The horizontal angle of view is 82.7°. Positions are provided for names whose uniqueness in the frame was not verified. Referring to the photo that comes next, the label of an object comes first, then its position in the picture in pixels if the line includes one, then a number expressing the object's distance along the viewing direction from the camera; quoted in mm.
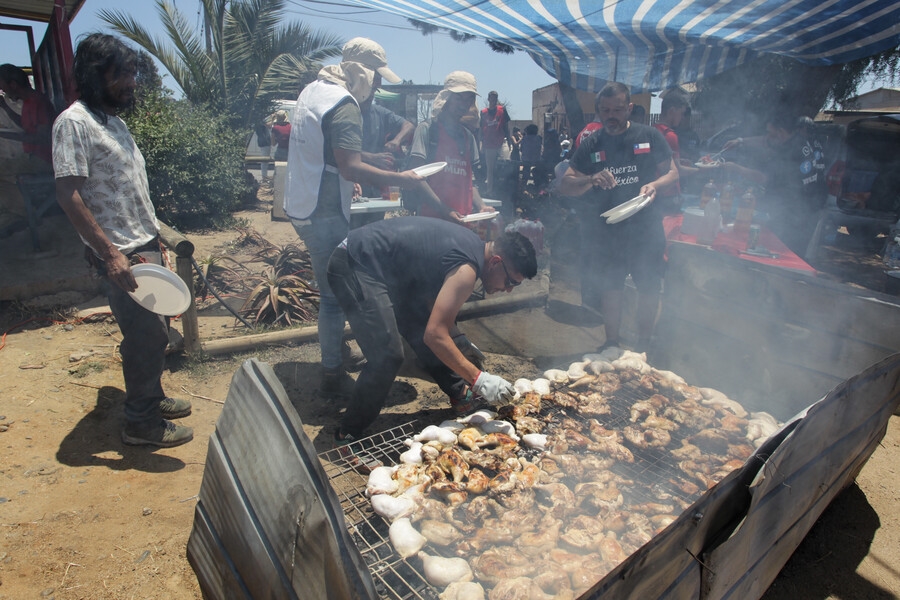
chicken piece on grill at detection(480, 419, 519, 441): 2947
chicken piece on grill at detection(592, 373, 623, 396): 3518
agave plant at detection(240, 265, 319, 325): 5457
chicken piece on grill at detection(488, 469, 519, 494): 2508
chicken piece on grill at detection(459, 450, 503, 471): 2652
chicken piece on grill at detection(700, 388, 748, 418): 3363
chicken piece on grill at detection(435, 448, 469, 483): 2564
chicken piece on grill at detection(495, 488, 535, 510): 2443
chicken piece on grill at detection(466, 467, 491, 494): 2488
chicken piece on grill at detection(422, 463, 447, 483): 2537
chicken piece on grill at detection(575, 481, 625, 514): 2471
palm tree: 11516
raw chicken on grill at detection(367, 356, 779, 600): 2117
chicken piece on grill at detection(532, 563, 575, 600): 1961
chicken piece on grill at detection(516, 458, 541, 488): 2574
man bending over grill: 2939
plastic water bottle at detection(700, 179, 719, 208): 5316
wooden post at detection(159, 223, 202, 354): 4125
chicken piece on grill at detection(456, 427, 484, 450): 2779
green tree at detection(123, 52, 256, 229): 8922
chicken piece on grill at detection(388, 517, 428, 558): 2145
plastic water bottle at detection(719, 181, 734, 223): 5312
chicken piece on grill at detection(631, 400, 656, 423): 3229
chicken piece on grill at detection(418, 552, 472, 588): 2021
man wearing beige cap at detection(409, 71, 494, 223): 5016
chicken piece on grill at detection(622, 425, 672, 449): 2977
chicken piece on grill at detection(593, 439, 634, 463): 2838
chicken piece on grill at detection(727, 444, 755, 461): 2918
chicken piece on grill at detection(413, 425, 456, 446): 2803
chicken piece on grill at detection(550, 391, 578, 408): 3297
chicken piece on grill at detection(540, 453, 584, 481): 2693
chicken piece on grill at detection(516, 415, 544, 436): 2984
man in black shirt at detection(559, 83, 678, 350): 4562
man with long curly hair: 2787
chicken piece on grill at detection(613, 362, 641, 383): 3672
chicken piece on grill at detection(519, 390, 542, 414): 3178
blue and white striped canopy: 4113
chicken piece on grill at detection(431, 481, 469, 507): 2428
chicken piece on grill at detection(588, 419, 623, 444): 2971
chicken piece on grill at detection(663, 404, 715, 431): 3207
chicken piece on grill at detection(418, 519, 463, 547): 2213
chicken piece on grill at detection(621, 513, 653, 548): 2254
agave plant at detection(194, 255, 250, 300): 6527
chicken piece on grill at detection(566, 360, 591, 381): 3650
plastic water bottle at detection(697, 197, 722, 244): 4922
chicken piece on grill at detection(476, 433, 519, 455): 2791
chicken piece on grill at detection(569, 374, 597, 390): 3516
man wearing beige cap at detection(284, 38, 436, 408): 3514
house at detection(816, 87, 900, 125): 23453
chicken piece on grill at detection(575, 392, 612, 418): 3260
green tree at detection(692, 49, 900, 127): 8086
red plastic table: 4410
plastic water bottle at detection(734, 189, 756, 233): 4809
